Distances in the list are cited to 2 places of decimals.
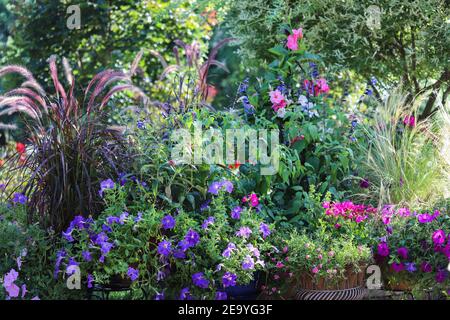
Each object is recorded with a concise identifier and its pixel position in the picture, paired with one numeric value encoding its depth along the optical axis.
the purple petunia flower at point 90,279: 3.21
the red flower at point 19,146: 6.10
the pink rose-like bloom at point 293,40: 4.30
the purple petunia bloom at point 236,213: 3.50
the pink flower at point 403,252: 3.52
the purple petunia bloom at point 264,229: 3.47
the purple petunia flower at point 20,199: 3.69
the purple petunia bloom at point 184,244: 3.21
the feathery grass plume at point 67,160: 3.46
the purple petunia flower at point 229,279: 3.22
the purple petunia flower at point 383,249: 3.58
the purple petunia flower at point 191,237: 3.25
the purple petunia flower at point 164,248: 3.19
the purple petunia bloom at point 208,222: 3.34
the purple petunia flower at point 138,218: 3.25
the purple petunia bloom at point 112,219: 3.27
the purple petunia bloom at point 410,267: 3.48
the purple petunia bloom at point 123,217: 3.25
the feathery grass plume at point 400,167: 4.33
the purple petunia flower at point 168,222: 3.27
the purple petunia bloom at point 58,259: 3.21
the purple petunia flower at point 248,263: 3.25
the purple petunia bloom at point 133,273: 3.15
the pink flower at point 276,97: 4.19
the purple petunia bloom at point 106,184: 3.37
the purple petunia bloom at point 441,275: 3.43
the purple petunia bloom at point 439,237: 3.44
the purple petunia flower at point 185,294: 3.21
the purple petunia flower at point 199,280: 3.21
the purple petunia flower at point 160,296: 3.20
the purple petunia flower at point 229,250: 3.26
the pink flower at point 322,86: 4.47
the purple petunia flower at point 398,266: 3.54
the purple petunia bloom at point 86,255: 3.19
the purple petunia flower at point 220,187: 3.47
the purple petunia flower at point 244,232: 3.39
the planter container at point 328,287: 3.45
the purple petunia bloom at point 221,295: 3.27
